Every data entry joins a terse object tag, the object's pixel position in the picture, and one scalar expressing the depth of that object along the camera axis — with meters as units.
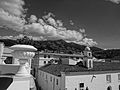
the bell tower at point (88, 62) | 22.71
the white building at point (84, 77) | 19.52
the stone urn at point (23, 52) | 4.39
